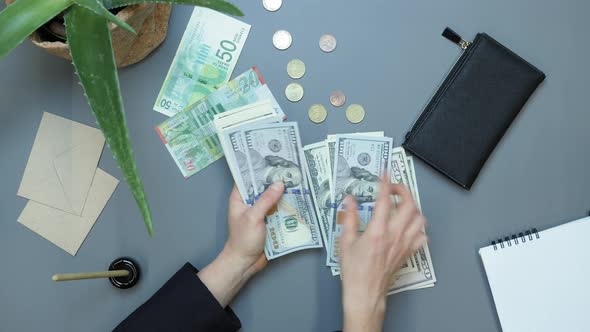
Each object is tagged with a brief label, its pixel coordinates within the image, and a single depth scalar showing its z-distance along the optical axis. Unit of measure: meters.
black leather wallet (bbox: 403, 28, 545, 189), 0.99
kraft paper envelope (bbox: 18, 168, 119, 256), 0.99
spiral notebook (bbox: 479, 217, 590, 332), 1.00
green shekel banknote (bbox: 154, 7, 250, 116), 0.99
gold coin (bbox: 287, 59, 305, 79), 1.00
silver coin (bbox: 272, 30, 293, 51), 1.00
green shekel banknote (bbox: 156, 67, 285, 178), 0.99
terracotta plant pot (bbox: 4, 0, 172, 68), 0.77
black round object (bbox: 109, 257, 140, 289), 0.98
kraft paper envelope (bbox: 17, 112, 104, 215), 0.98
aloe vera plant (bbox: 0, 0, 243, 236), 0.66
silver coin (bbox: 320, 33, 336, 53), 1.00
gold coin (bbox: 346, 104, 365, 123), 1.00
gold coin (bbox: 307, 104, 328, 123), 1.00
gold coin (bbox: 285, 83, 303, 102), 1.00
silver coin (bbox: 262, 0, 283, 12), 1.00
